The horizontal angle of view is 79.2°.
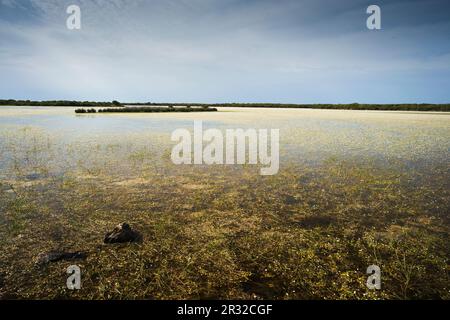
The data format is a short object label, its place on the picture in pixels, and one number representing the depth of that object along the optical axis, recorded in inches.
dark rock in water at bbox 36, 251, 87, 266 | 168.4
